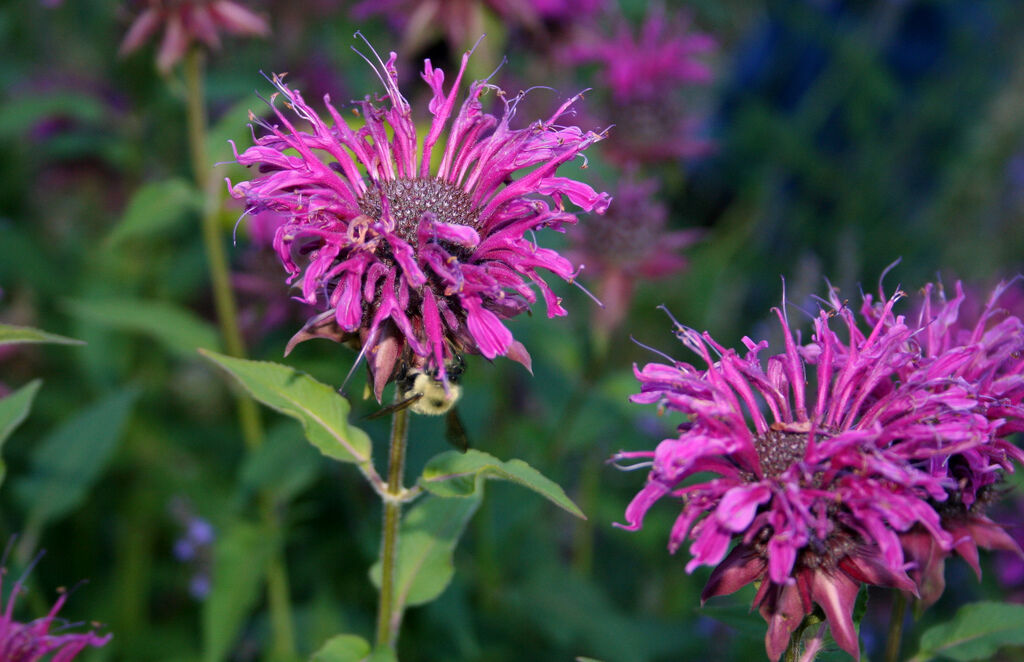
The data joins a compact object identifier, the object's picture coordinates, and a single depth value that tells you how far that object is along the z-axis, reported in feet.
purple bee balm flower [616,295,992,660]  1.63
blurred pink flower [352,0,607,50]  2.11
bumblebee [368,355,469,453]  1.70
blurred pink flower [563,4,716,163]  2.69
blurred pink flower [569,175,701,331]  2.30
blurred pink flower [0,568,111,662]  1.70
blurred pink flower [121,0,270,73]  1.97
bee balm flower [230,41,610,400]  1.68
